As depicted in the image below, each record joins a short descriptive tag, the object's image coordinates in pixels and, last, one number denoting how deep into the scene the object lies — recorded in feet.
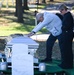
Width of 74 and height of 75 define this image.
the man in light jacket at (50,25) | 47.28
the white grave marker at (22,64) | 37.39
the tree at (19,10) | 112.01
